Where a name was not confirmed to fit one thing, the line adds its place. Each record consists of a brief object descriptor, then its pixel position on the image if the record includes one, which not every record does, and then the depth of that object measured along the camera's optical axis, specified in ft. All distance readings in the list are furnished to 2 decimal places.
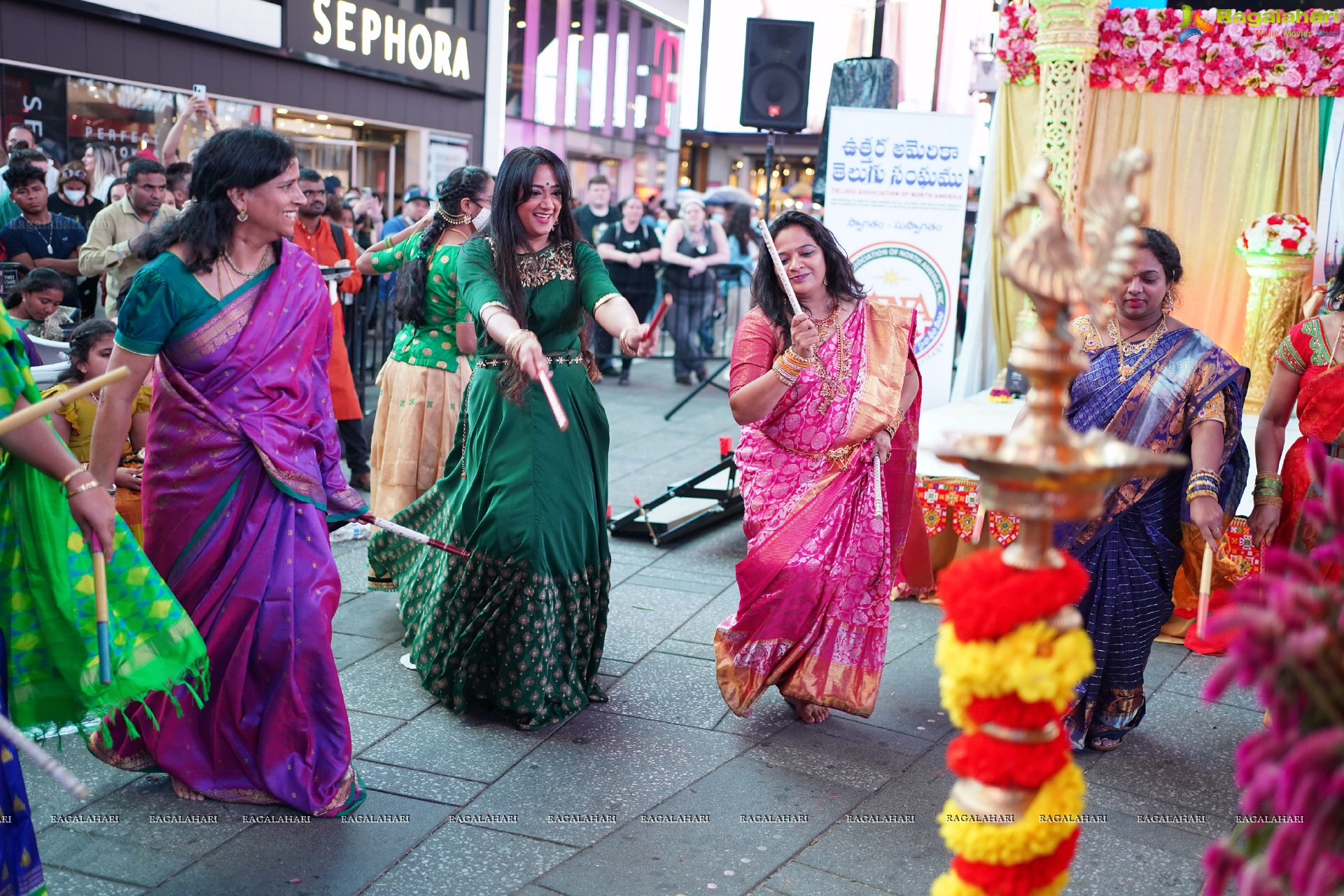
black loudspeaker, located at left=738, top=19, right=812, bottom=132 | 28.27
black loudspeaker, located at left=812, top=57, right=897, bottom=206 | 27.71
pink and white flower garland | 23.45
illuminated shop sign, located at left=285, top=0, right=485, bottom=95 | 45.24
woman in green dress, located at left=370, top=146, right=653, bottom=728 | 11.50
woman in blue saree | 11.40
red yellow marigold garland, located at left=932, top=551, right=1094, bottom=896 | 4.88
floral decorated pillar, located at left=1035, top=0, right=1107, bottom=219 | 23.25
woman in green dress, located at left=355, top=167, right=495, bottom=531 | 16.03
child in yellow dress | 12.99
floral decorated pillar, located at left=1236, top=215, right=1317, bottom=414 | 23.00
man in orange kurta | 20.57
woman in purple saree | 9.55
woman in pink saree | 11.94
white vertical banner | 24.09
